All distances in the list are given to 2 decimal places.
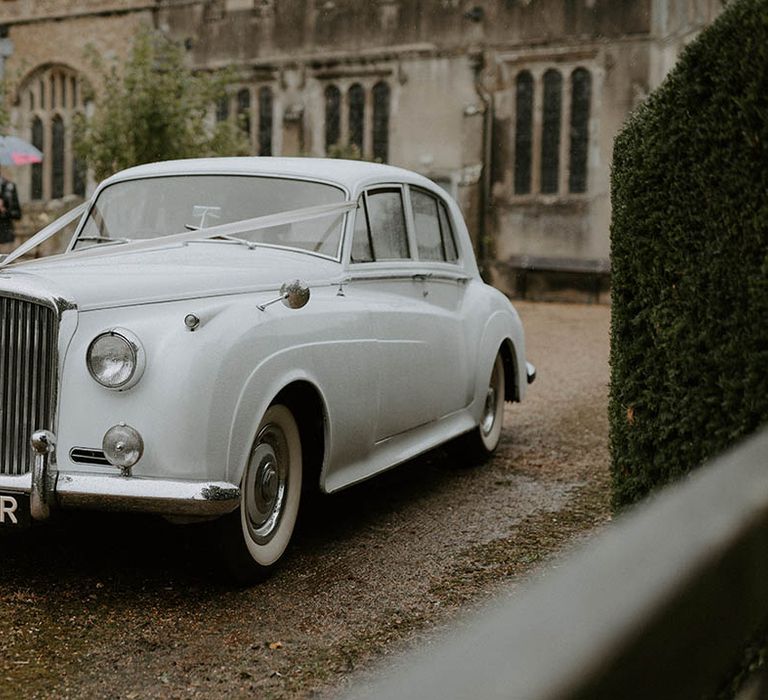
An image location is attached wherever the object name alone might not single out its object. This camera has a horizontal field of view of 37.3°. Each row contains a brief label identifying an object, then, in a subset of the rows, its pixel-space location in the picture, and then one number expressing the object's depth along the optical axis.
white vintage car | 4.11
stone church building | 22.14
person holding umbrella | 14.60
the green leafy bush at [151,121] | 17.66
